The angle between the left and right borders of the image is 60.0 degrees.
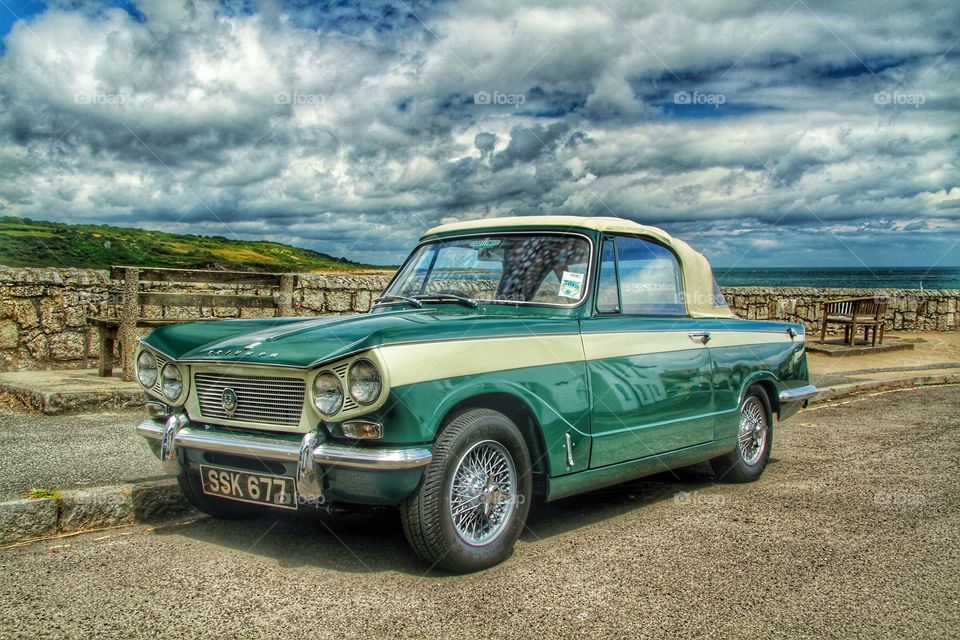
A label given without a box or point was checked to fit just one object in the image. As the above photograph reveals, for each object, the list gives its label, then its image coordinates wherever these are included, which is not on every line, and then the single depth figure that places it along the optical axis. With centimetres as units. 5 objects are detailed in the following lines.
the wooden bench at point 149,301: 884
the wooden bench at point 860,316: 1684
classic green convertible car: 371
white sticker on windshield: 489
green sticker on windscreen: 530
